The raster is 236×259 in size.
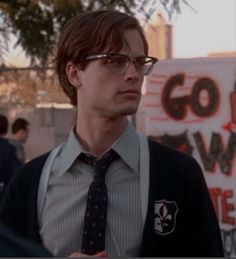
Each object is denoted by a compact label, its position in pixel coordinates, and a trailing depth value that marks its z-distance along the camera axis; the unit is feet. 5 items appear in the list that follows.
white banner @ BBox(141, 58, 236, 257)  19.58
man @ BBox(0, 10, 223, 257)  6.36
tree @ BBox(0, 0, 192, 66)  23.91
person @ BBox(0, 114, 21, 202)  23.08
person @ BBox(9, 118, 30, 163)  29.35
